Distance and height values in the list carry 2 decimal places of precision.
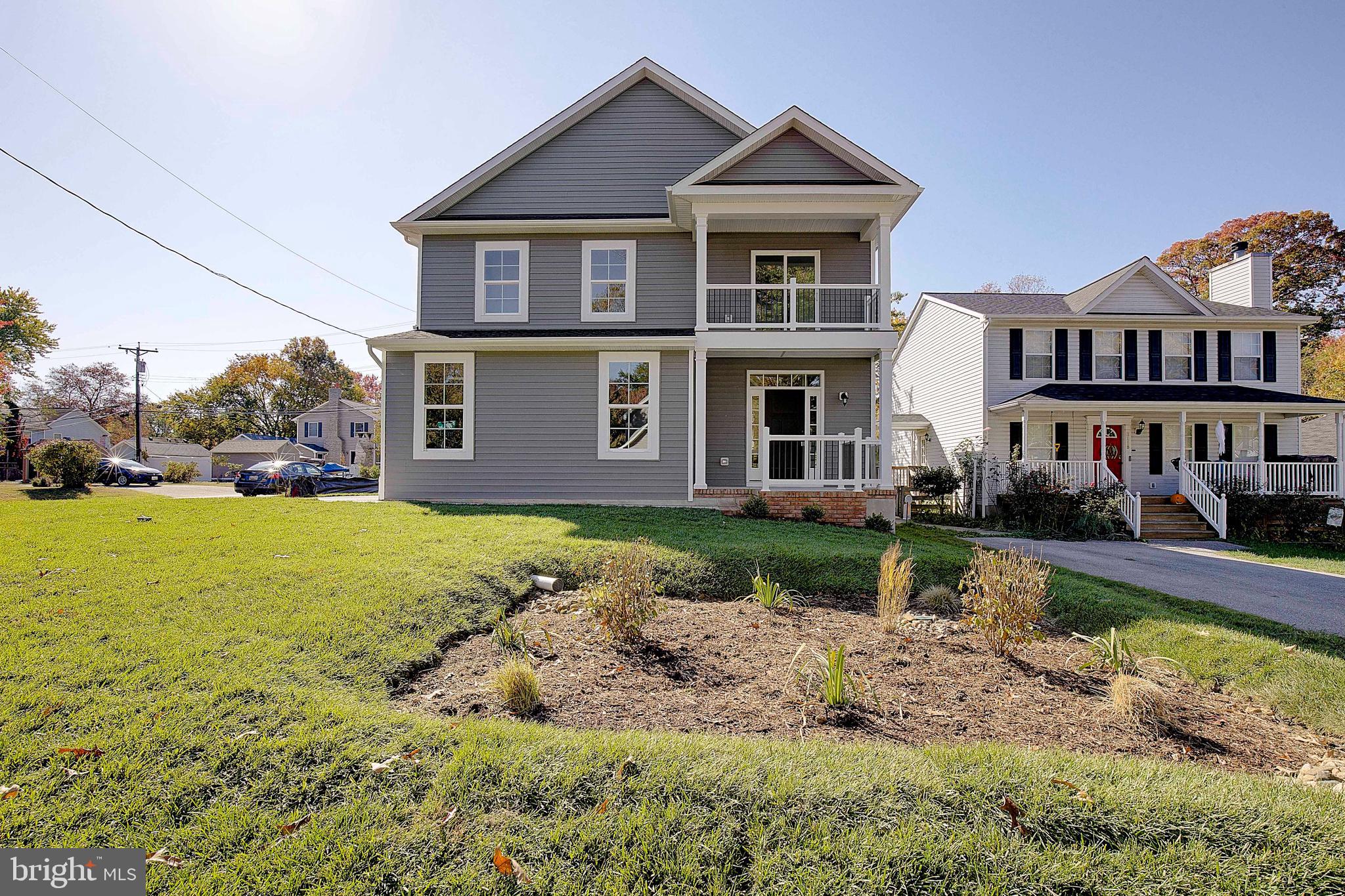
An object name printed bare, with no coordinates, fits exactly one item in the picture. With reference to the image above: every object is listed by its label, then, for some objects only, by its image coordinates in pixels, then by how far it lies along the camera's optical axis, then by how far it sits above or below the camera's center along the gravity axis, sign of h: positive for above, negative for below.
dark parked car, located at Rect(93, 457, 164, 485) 25.25 -0.71
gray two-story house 12.11 +3.32
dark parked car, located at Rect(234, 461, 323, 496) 18.22 -0.67
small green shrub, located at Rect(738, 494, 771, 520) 11.26 -0.88
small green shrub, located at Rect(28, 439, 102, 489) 17.69 -0.14
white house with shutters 17.88 +2.80
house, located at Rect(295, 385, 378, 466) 49.12 +2.69
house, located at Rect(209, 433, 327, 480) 45.25 +0.48
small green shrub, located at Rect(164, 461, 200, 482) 34.41 -0.87
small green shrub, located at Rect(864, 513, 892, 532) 11.52 -1.18
